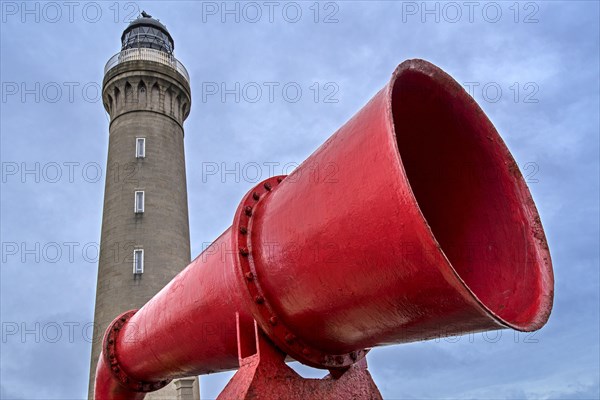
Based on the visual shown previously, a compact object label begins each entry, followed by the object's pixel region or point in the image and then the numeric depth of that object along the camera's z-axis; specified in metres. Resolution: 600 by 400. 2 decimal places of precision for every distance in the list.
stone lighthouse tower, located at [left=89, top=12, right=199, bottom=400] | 14.86
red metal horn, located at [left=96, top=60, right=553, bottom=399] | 1.70
